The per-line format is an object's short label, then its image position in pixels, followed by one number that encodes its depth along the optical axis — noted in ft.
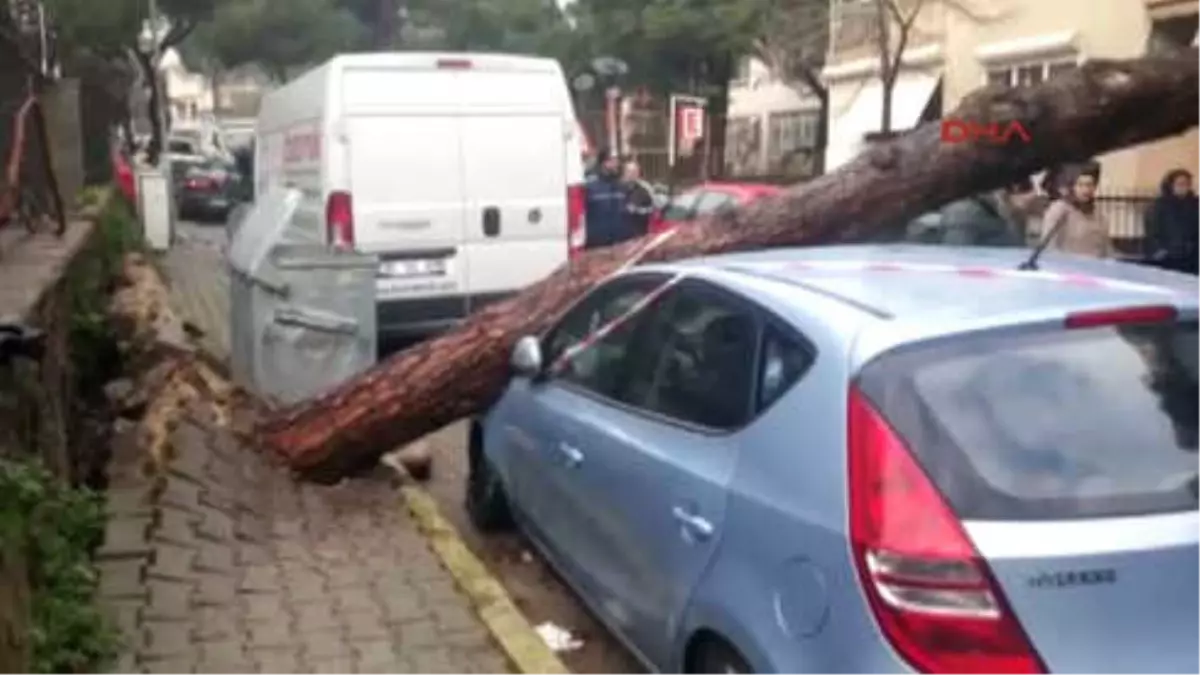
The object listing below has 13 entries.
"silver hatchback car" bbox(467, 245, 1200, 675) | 10.42
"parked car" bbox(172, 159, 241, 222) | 102.22
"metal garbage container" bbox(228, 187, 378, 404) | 27.81
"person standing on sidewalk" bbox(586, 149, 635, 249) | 51.42
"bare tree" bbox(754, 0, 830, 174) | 120.67
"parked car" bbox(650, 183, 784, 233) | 51.13
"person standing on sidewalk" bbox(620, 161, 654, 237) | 52.54
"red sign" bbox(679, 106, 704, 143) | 87.76
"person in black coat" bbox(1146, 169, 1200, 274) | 37.76
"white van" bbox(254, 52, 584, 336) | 35.60
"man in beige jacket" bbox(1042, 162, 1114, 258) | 32.24
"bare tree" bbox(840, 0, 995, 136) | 88.33
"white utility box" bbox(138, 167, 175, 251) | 66.80
